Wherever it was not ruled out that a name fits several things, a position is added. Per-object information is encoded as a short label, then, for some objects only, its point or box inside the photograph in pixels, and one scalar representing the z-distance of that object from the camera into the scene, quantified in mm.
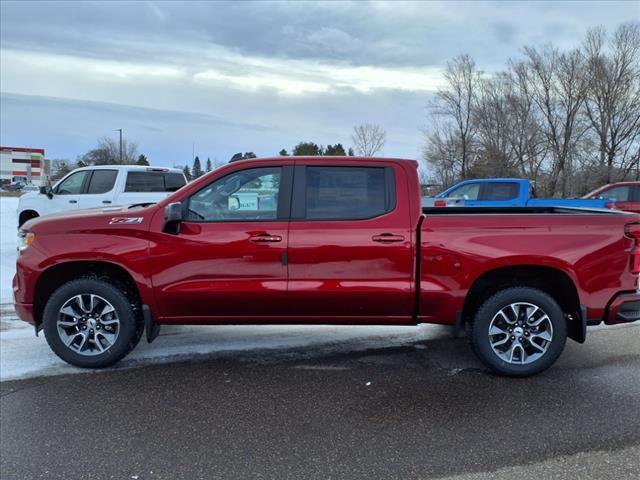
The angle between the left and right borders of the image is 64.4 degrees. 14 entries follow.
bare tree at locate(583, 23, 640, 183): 34562
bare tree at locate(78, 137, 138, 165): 56938
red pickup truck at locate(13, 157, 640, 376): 4242
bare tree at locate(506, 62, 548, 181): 38438
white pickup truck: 11055
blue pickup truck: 14117
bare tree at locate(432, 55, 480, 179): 41688
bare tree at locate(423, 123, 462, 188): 43188
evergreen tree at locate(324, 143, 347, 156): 41031
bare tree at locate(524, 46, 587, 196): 36375
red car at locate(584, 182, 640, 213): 15727
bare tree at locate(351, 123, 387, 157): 38506
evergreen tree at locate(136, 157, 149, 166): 62466
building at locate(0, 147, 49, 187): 93438
